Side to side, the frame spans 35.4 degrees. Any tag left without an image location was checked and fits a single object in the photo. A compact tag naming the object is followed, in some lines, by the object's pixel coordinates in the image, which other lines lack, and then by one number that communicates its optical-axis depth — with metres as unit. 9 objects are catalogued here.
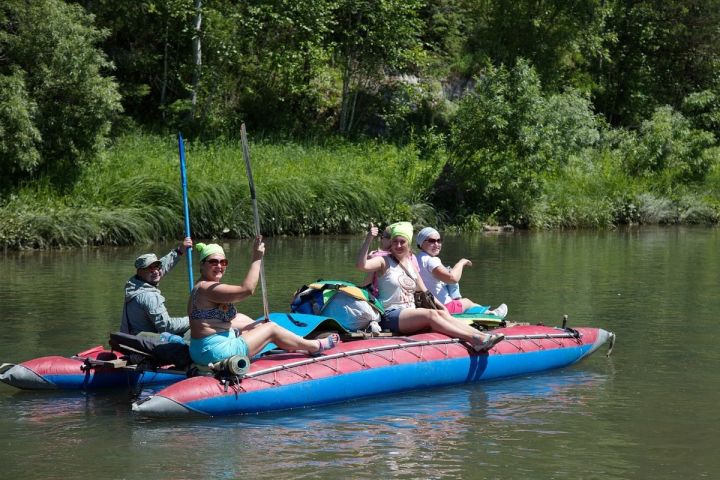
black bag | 9.50
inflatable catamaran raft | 9.04
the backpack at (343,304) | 10.54
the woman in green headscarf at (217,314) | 8.88
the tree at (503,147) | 28.06
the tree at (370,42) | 31.33
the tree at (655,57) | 38.81
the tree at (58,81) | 22.94
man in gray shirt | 10.16
